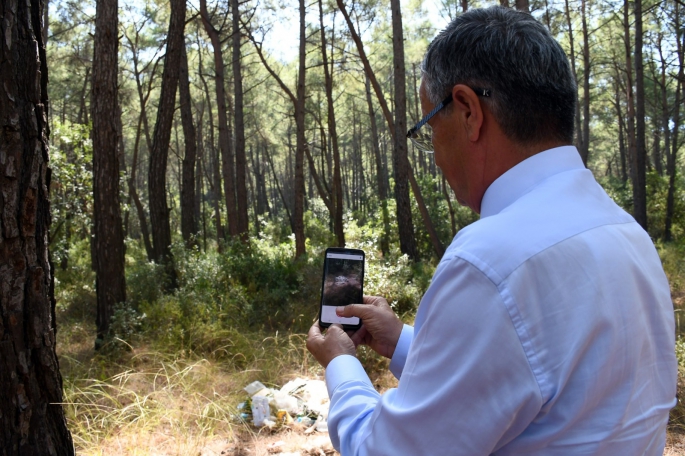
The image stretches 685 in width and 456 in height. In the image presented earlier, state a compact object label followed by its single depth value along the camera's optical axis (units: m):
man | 0.84
